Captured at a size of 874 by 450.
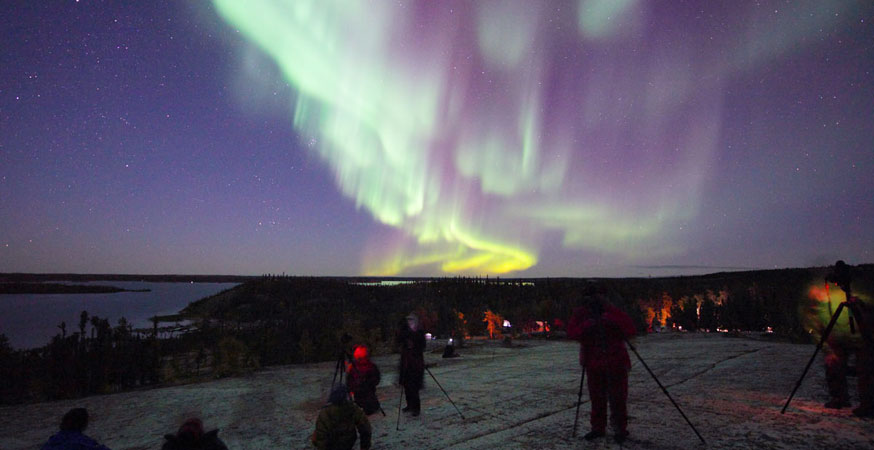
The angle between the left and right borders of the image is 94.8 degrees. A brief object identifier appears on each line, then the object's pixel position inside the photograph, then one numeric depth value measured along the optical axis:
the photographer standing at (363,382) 8.15
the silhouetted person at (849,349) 6.30
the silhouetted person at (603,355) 5.72
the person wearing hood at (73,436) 4.71
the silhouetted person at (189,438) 3.94
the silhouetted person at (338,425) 5.25
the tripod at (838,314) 6.21
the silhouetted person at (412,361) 8.21
